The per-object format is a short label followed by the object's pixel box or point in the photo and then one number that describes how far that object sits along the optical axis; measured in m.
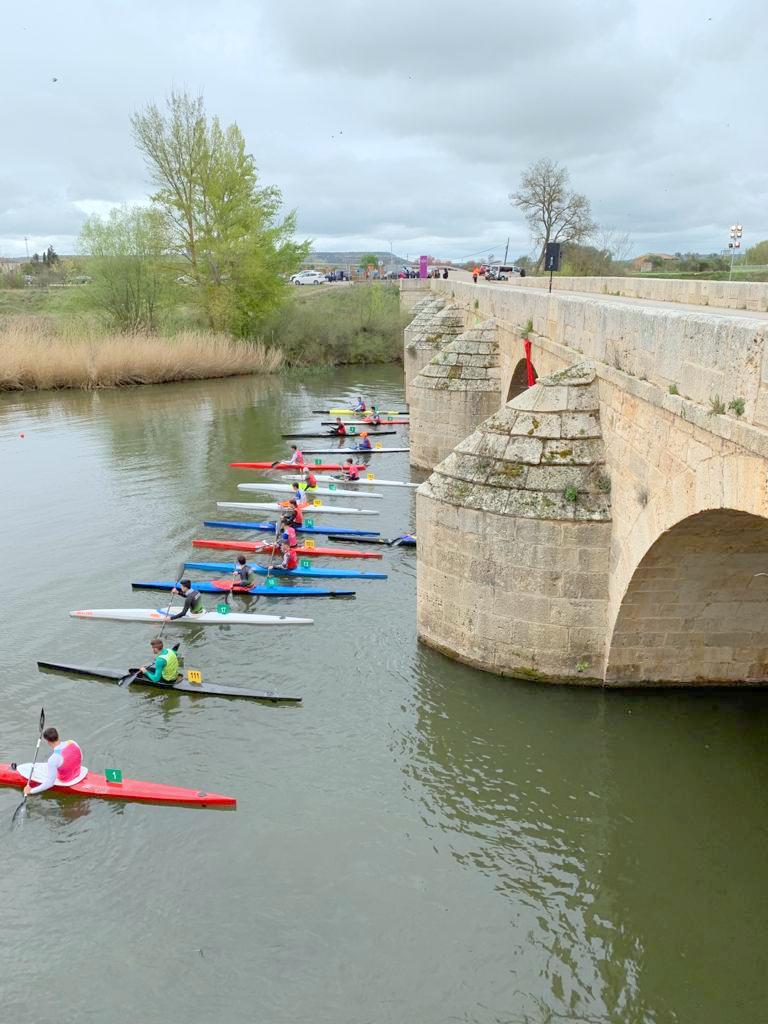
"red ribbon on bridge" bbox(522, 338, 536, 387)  14.00
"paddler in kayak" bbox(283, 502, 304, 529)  16.31
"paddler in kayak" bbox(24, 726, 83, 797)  8.37
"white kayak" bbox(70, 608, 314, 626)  12.27
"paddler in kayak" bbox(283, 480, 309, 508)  17.44
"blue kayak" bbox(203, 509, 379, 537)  16.33
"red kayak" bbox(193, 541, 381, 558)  15.14
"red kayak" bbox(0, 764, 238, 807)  8.20
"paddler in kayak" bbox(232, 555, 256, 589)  13.51
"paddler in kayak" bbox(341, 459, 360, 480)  20.36
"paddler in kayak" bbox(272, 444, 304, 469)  21.83
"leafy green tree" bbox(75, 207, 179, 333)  39.19
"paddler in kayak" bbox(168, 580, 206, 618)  12.23
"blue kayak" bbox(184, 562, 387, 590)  14.08
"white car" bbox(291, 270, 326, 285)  66.54
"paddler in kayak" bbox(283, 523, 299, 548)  15.14
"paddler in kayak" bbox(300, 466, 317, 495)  19.24
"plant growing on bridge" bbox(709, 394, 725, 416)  6.10
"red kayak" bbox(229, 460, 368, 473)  22.05
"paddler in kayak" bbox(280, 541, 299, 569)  14.26
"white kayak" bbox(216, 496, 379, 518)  17.89
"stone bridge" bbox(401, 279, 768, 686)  7.52
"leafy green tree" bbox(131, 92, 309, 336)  38.22
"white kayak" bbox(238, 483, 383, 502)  19.39
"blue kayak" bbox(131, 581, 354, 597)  13.34
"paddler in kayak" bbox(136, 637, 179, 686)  10.32
